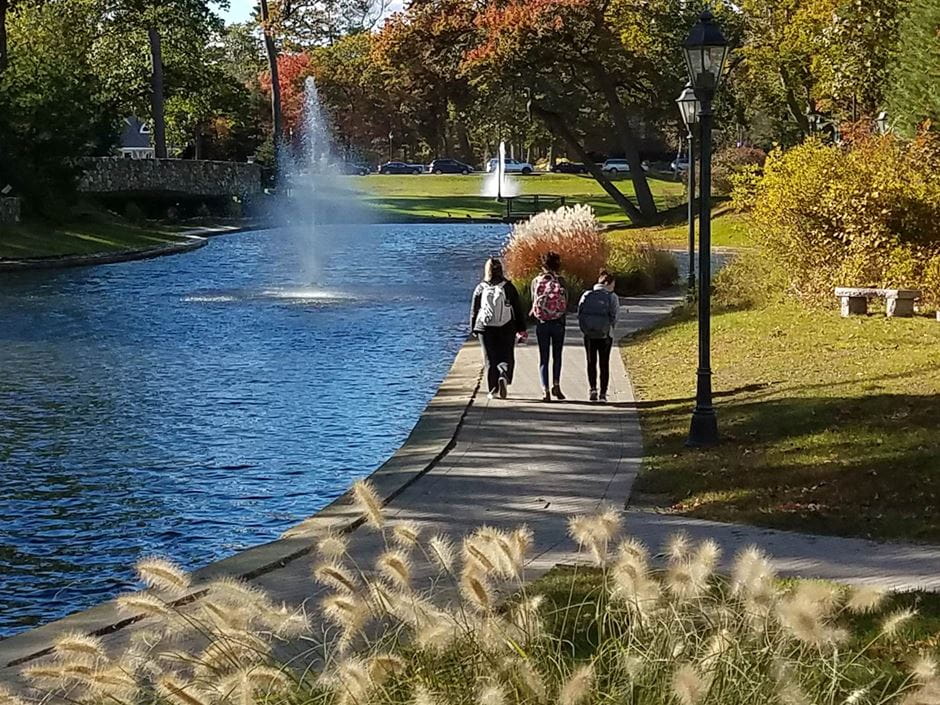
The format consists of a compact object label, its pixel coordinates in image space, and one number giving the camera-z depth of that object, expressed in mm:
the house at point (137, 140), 113500
